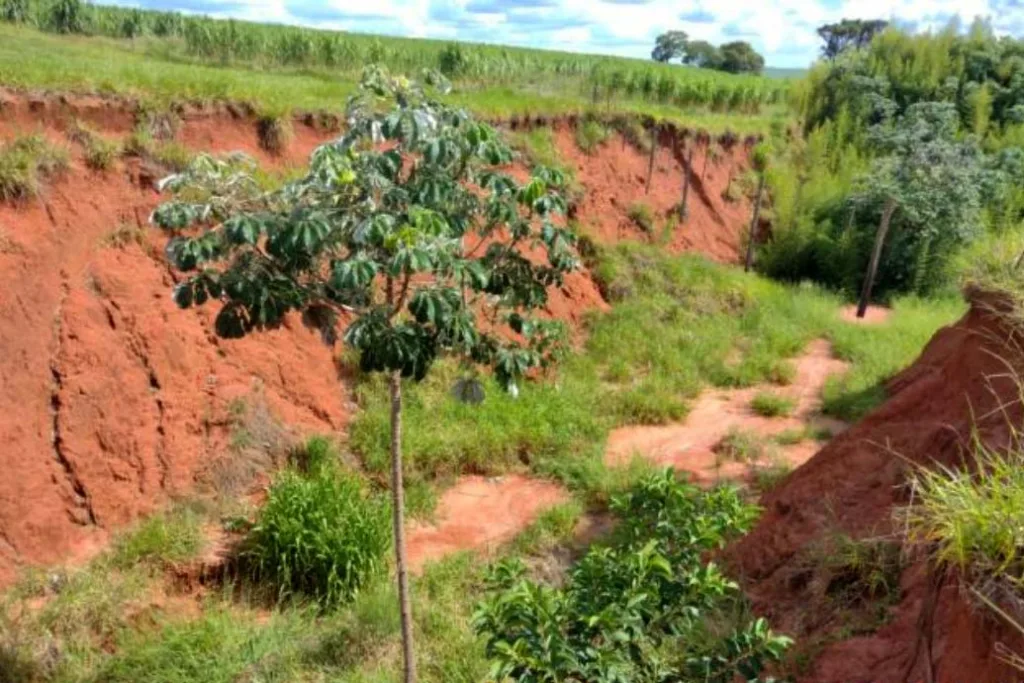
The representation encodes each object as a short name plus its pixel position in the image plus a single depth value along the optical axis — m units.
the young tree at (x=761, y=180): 14.79
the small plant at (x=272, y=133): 9.30
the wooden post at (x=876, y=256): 12.55
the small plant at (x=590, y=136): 13.89
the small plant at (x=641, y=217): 13.98
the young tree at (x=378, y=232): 3.25
